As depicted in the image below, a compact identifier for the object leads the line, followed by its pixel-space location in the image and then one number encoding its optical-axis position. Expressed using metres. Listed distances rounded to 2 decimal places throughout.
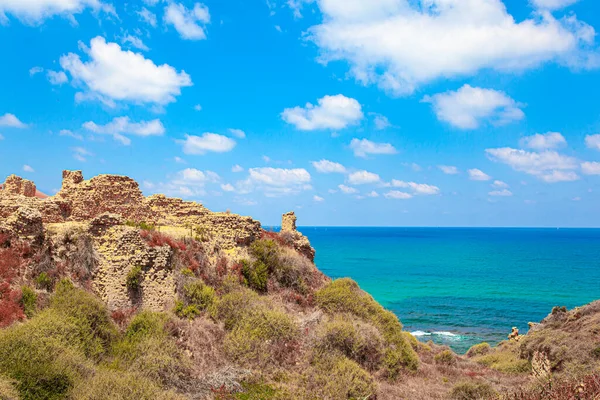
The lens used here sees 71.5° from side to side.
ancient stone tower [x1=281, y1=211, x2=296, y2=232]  27.03
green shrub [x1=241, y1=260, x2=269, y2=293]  20.39
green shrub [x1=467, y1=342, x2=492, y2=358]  31.19
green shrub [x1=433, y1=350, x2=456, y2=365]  22.76
